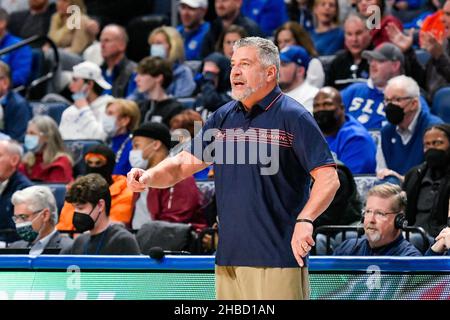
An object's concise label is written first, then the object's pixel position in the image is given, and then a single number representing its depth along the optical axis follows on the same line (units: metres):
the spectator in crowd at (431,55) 17.75
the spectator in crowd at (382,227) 12.26
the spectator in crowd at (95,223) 13.26
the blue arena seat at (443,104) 16.91
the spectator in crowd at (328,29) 20.28
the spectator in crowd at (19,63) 22.03
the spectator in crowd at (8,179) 16.39
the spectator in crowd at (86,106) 19.35
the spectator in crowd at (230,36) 19.69
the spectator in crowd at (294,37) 19.14
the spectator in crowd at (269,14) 21.92
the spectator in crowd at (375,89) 17.78
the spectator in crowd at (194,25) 21.62
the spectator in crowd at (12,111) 20.09
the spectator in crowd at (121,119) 18.28
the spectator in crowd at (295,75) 17.61
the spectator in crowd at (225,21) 20.86
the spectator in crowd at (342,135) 15.96
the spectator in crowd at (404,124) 16.28
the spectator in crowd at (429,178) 14.43
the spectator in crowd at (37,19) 23.87
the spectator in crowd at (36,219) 14.17
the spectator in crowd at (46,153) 17.84
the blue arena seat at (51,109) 20.16
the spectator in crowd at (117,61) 21.23
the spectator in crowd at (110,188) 15.93
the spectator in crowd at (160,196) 15.67
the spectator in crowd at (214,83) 18.33
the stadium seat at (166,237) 14.15
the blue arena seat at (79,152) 18.16
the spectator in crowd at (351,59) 18.98
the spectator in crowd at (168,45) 20.48
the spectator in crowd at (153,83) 18.81
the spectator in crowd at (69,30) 22.75
